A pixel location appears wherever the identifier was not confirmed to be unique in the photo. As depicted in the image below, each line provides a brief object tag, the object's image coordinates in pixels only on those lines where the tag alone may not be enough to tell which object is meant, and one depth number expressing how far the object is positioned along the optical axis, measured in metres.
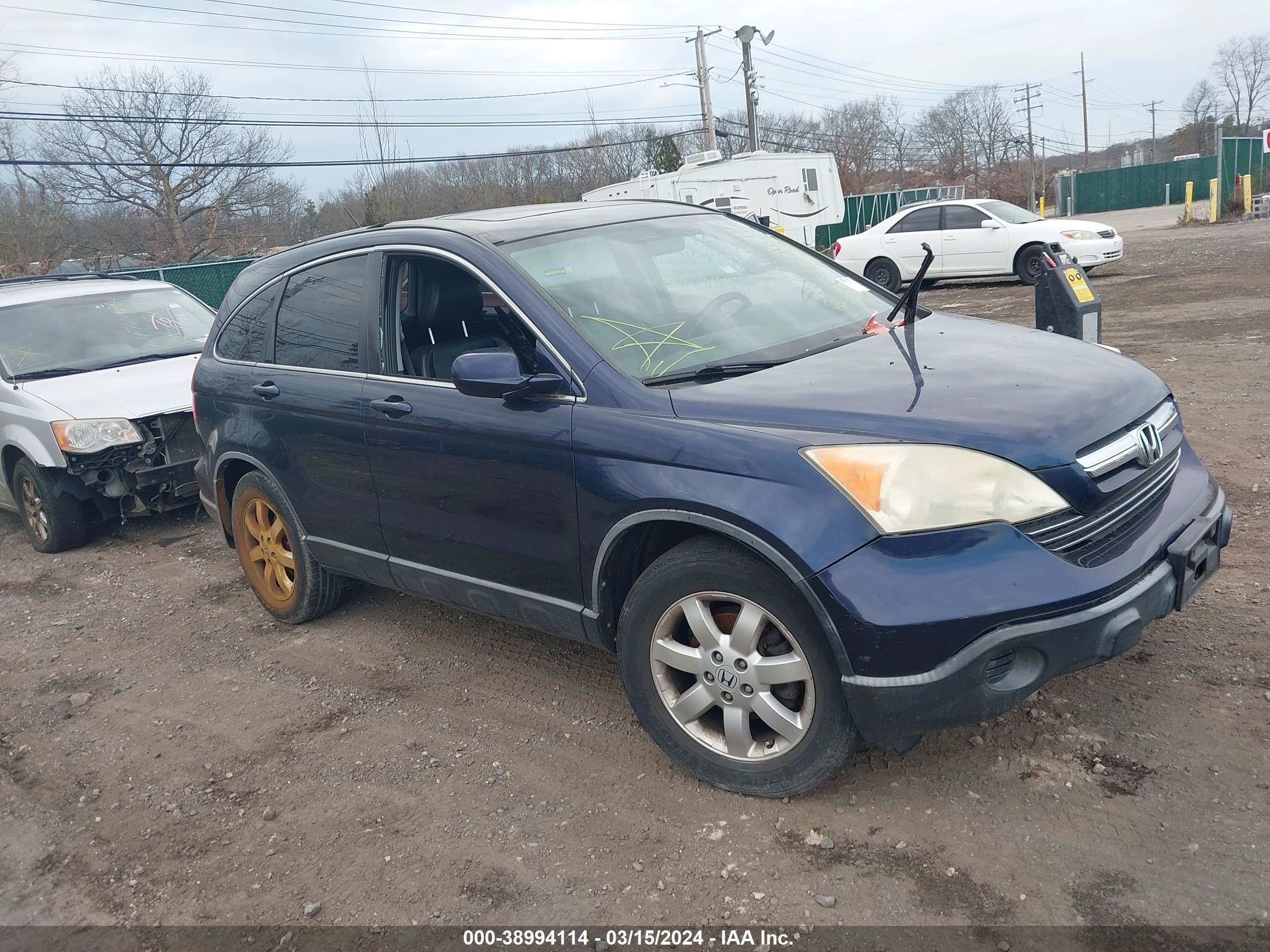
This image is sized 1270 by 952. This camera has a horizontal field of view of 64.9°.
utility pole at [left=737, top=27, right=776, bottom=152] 42.16
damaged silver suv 6.65
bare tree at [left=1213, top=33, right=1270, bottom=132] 83.19
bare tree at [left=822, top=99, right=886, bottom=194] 62.81
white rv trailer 24.44
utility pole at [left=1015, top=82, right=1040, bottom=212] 56.19
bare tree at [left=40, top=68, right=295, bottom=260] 36.19
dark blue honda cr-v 2.69
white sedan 16.64
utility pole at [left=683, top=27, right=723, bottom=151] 42.16
